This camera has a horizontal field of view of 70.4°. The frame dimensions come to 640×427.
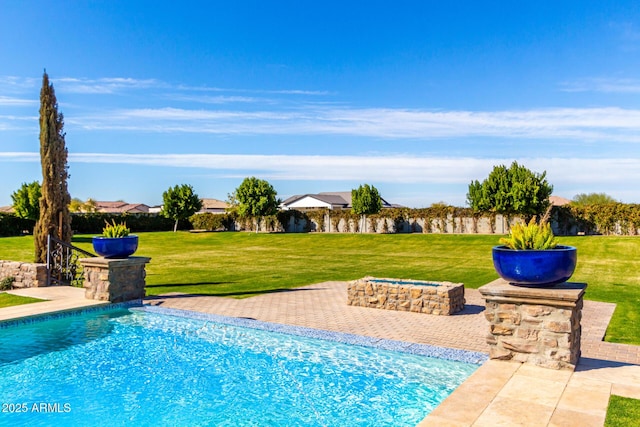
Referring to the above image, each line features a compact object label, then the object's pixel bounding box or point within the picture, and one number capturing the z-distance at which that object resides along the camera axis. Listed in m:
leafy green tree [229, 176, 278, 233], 47.22
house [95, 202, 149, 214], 114.72
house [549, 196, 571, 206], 107.38
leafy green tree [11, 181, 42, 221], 40.72
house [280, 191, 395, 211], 84.56
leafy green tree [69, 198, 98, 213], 90.82
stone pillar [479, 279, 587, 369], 5.75
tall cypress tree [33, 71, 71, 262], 15.69
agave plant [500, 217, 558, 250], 6.12
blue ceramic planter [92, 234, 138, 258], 12.18
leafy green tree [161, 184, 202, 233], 49.25
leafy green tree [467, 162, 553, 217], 37.91
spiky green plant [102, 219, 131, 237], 12.48
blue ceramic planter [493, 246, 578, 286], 5.85
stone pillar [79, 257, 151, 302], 12.04
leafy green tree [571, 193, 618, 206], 79.12
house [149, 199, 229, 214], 118.49
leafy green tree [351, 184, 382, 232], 45.41
